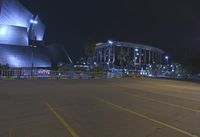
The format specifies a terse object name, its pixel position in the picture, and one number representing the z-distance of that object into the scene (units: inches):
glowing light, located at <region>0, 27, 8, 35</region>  2676.7
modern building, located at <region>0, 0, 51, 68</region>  2516.0
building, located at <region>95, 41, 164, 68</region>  4643.2
